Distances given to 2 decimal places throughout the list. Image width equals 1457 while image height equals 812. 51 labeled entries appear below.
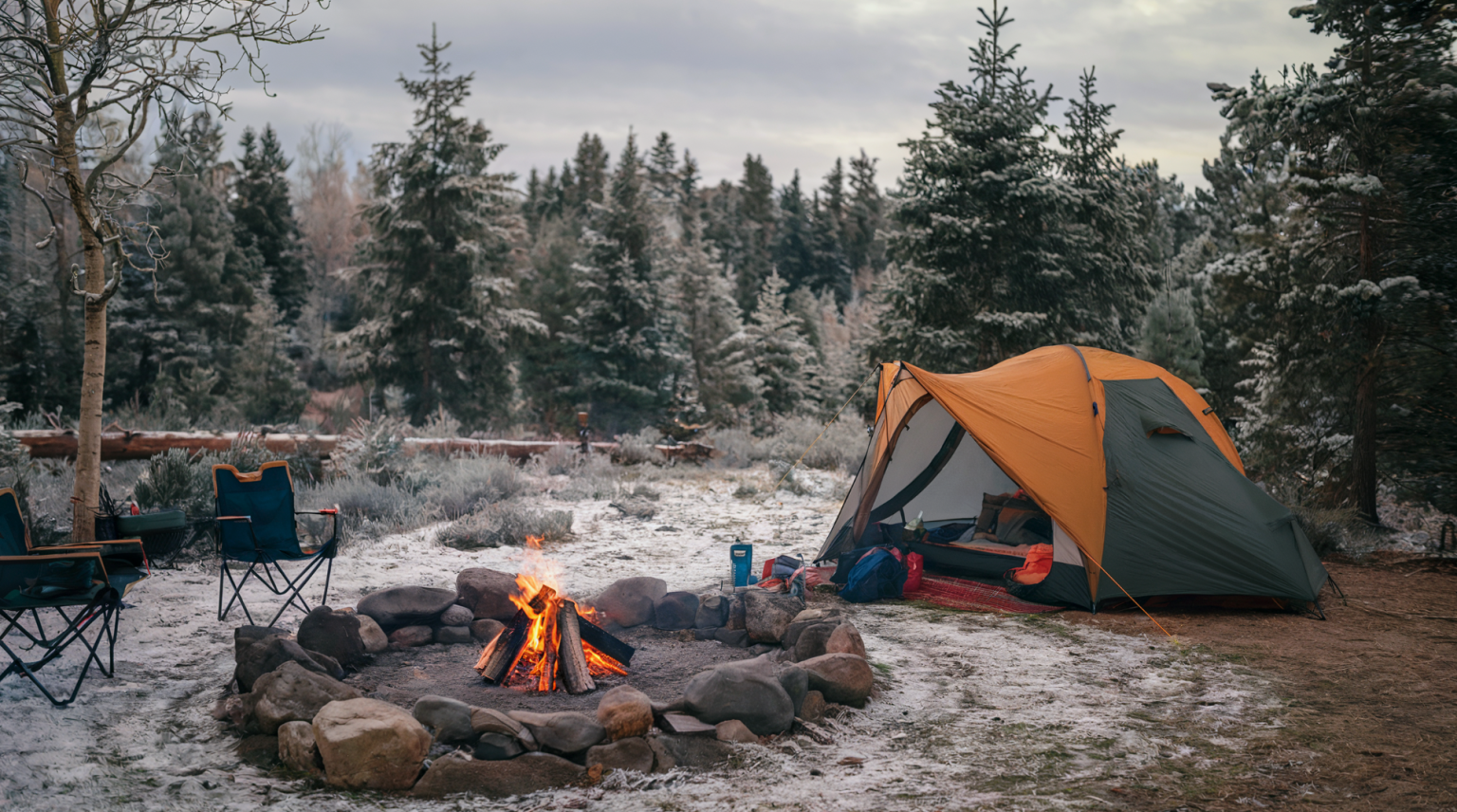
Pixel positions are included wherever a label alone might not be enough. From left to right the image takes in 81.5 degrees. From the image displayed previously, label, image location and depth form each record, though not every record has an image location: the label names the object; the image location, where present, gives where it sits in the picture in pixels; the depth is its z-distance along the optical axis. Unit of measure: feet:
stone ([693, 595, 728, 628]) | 18.08
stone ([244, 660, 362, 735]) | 11.61
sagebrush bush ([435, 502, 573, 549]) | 26.00
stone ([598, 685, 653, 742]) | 11.87
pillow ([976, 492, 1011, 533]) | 24.90
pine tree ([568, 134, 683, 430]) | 69.46
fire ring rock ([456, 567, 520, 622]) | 17.78
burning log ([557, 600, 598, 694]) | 14.23
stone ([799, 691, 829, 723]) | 13.20
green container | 16.70
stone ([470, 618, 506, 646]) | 17.10
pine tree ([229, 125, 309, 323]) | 98.89
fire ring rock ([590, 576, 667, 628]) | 18.17
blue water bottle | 20.76
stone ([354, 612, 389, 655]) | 15.90
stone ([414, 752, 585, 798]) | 10.69
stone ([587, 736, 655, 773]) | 11.34
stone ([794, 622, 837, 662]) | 15.52
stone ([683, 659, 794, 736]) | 12.45
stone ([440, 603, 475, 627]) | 17.22
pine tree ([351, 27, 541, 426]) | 61.11
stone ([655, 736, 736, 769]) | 11.59
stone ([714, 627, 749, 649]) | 17.30
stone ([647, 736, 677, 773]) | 11.42
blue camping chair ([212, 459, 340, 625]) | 17.02
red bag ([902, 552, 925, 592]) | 22.25
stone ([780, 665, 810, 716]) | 13.23
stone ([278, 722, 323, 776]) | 10.94
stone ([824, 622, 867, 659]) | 15.11
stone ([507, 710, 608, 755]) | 11.45
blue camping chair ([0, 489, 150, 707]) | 12.19
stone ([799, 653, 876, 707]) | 13.74
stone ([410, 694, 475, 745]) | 11.73
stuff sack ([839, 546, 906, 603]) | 21.29
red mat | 20.72
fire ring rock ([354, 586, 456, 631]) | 16.78
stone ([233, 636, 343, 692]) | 12.94
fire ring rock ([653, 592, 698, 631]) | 18.13
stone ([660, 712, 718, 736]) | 11.98
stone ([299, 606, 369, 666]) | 14.66
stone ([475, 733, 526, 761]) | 11.21
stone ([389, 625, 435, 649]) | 16.49
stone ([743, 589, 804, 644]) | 17.21
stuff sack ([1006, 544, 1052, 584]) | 21.68
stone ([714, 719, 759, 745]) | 12.14
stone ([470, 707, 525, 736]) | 11.44
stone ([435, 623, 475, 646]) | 16.90
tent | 19.85
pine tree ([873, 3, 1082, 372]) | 42.68
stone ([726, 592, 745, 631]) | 17.85
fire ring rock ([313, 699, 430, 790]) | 10.61
